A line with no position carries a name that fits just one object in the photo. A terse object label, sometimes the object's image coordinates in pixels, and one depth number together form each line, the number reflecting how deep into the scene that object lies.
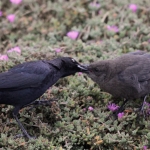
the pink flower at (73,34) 12.26
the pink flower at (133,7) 13.45
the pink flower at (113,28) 12.50
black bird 8.30
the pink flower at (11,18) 13.24
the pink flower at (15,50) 10.81
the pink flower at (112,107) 9.28
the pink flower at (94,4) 13.66
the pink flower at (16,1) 13.85
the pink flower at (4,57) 10.26
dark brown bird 8.91
